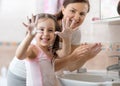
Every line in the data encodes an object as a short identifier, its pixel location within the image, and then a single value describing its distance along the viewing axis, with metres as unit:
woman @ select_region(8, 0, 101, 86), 1.13
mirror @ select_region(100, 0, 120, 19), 1.43
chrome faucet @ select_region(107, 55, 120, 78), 1.31
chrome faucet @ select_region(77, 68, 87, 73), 1.45
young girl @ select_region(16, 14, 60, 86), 1.07
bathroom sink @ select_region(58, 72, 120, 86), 1.37
